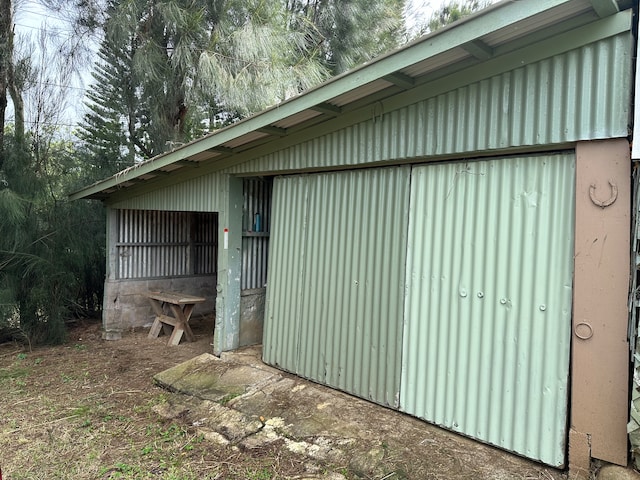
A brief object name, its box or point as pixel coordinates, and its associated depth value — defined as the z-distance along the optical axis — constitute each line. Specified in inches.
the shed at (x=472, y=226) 94.6
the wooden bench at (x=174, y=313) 244.4
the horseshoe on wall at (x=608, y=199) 93.8
